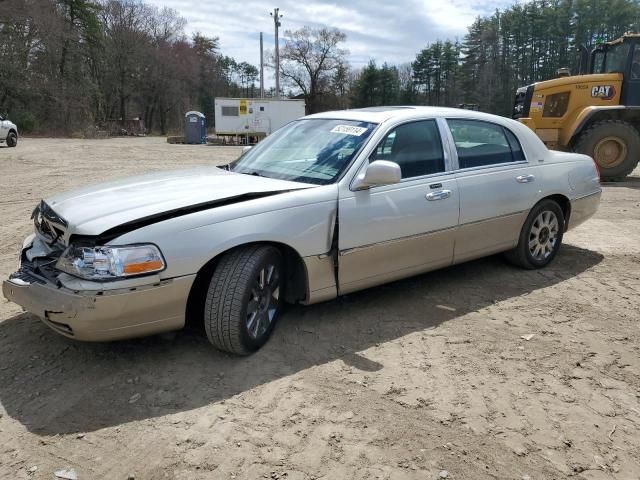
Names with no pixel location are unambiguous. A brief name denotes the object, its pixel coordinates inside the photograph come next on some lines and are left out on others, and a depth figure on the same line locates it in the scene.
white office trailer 34.75
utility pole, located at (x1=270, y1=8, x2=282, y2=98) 46.75
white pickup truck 22.44
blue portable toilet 35.47
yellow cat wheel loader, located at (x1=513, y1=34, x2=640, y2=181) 11.74
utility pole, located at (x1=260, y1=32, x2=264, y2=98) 48.66
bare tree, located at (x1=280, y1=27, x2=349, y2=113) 66.88
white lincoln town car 3.10
